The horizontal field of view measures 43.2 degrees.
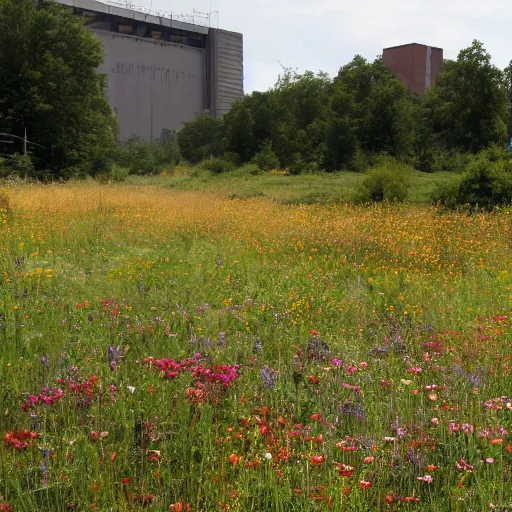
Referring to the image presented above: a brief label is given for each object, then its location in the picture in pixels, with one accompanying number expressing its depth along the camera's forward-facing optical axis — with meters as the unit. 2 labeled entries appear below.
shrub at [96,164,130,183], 31.37
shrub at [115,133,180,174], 42.09
